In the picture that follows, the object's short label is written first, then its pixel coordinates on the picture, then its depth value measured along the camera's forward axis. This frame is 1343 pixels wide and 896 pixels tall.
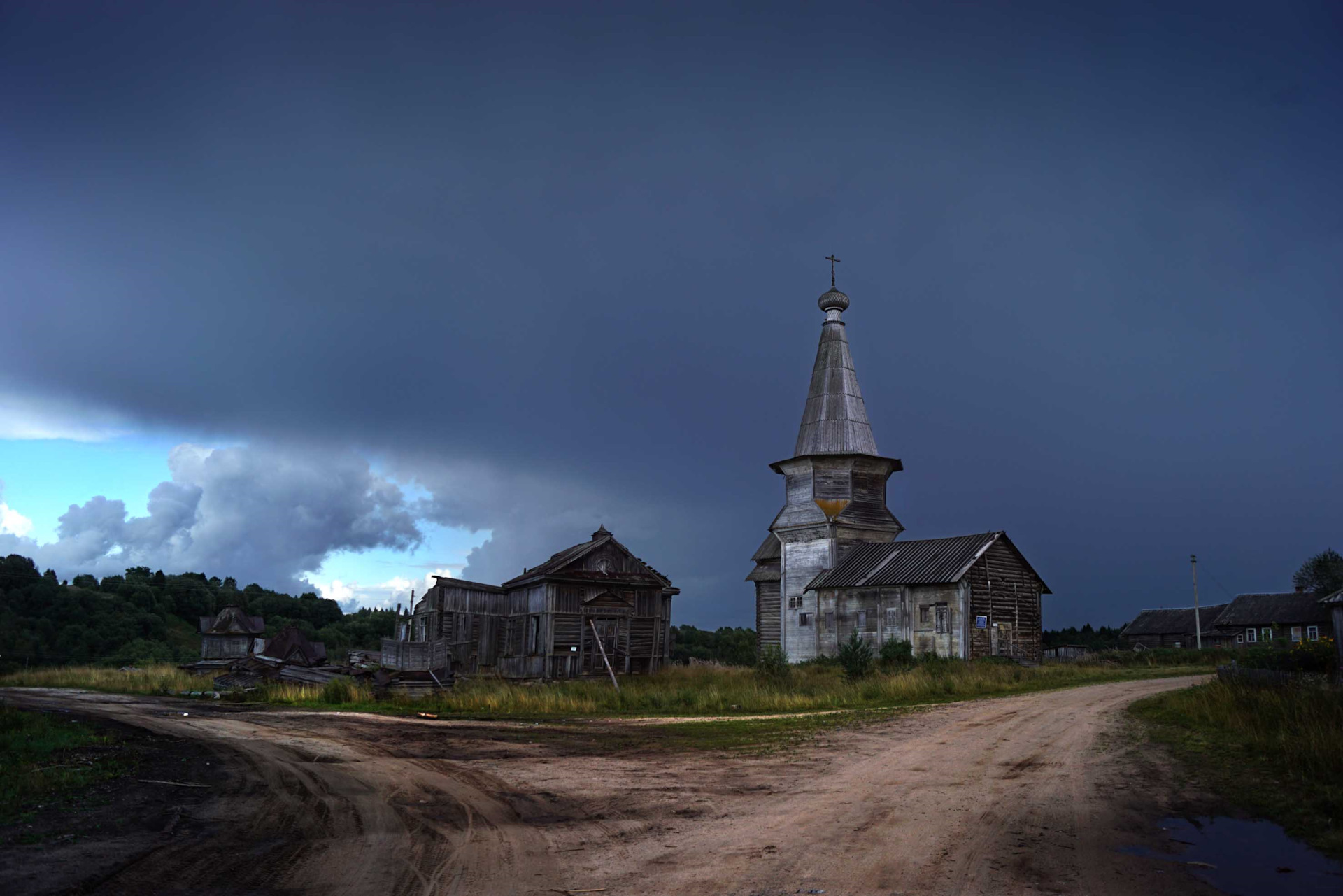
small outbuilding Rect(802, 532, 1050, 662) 34.00
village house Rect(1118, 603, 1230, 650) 66.00
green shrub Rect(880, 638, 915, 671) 30.88
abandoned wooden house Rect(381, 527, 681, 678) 30.84
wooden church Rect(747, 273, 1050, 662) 34.56
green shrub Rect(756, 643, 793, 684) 26.08
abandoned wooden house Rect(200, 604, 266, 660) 53.66
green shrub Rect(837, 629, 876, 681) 27.11
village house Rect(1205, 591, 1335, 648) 58.81
